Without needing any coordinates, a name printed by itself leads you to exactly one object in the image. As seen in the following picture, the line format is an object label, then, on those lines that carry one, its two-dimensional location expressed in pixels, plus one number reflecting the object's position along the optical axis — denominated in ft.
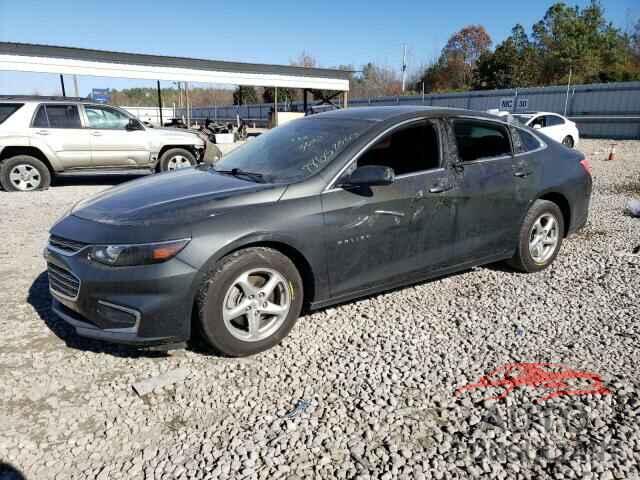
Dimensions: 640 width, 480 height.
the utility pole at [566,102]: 87.30
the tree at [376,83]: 218.79
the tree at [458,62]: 176.76
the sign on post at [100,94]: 104.08
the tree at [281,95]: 168.35
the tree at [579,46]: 128.88
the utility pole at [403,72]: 213.75
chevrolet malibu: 9.62
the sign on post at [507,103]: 94.84
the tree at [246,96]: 193.47
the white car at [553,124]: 49.88
